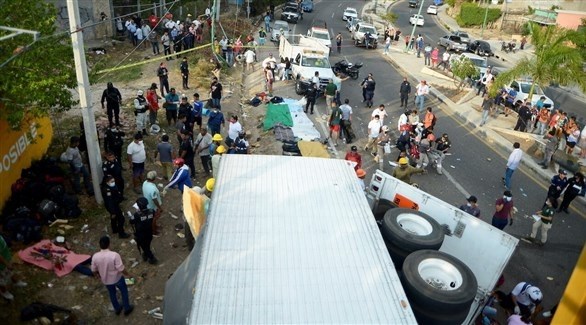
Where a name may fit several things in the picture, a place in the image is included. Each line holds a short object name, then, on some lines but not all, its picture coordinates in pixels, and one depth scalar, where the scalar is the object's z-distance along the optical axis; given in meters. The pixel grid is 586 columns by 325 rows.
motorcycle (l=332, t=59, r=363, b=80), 23.99
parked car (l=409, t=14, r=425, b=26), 46.72
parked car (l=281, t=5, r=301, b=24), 40.94
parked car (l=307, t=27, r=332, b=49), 29.81
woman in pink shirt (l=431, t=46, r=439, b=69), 28.75
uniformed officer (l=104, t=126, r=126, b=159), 11.46
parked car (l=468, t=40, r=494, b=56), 36.22
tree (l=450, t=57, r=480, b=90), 22.45
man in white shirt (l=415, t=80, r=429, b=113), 18.89
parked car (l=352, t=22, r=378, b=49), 33.16
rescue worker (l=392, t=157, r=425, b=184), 10.82
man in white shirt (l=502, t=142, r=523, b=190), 12.52
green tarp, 16.14
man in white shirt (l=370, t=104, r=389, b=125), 14.61
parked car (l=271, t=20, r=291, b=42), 31.45
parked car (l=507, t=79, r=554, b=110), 20.65
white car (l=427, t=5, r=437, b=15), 57.15
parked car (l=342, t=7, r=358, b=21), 44.60
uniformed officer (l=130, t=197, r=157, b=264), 8.20
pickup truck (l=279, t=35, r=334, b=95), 20.45
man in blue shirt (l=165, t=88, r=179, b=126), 14.92
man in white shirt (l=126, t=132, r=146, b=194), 10.74
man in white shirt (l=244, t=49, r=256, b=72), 23.08
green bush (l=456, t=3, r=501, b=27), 49.41
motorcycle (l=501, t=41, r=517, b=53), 39.44
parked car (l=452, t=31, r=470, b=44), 37.94
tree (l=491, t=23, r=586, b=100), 17.84
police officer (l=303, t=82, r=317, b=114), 17.80
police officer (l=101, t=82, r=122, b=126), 13.56
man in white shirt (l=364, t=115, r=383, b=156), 14.25
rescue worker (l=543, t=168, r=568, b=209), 11.80
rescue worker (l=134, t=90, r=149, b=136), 13.75
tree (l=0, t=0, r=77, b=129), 9.00
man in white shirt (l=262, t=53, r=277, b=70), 20.08
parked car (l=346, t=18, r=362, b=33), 38.25
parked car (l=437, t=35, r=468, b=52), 35.53
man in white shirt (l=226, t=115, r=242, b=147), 12.84
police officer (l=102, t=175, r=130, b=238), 9.04
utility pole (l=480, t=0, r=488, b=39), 45.80
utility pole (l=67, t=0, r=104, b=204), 9.12
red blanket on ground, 8.55
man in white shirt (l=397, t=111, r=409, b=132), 14.43
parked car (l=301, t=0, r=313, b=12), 48.32
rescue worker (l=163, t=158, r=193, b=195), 10.08
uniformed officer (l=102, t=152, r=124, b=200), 10.09
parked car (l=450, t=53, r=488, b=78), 26.09
